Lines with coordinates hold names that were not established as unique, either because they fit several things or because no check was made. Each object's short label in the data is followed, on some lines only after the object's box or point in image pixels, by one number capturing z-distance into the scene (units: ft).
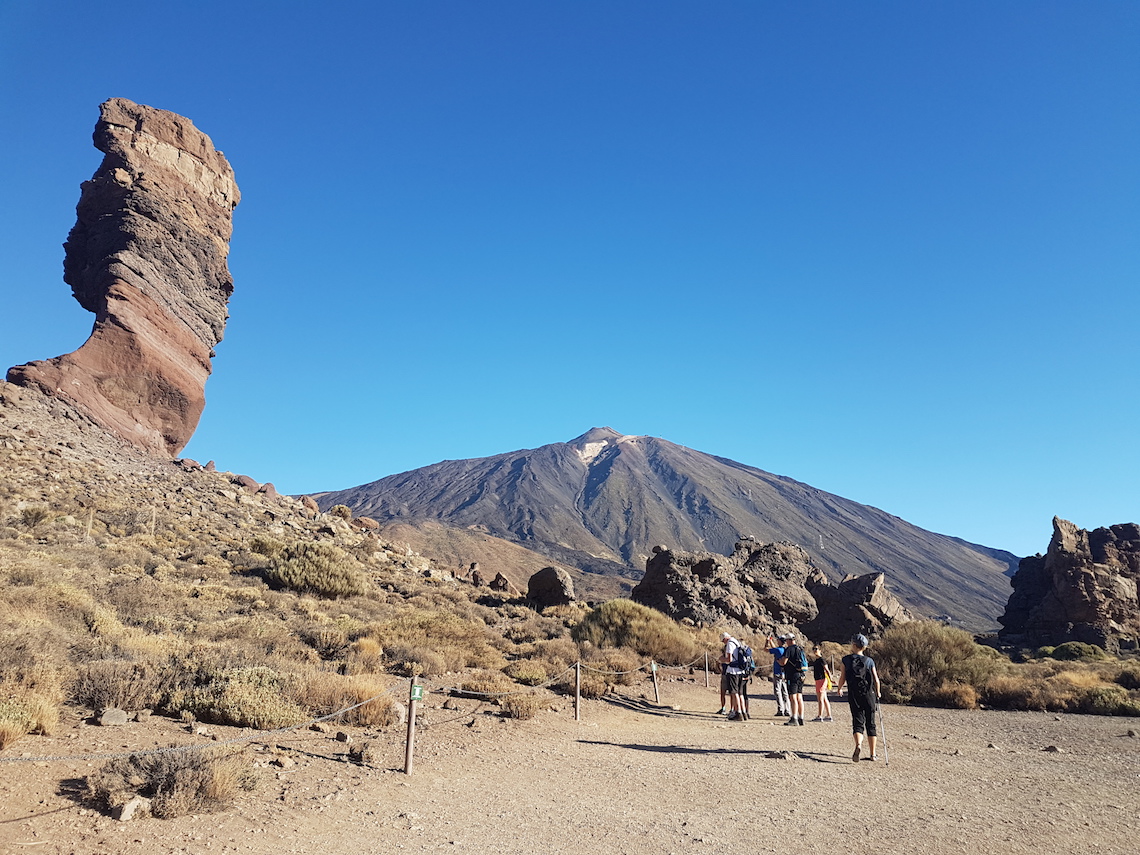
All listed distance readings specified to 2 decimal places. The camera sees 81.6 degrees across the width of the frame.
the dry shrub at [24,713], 17.97
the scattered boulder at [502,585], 97.04
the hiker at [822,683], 38.01
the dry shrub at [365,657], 33.01
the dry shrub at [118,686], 22.89
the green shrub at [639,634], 55.47
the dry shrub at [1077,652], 83.35
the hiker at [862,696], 27.12
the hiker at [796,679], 37.22
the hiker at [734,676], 38.45
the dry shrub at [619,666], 45.21
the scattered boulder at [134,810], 15.34
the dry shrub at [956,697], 44.93
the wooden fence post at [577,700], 33.81
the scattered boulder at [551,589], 82.84
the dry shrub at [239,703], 23.27
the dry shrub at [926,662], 47.37
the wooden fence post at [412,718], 21.61
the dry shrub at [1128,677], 53.31
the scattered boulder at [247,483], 103.71
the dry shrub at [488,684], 34.73
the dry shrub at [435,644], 38.15
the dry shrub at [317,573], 58.75
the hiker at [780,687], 40.57
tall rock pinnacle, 98.68
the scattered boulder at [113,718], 21.36
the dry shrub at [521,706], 31.81
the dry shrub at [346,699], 26.32
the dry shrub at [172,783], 15.97
